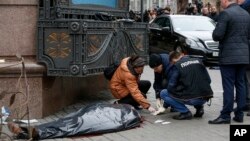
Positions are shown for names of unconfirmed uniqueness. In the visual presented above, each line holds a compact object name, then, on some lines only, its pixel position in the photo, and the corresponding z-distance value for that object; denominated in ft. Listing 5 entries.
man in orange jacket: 17.71
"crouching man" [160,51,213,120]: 17.13
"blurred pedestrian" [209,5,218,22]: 51.12
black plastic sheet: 15.12
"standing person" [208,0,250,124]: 16.20
